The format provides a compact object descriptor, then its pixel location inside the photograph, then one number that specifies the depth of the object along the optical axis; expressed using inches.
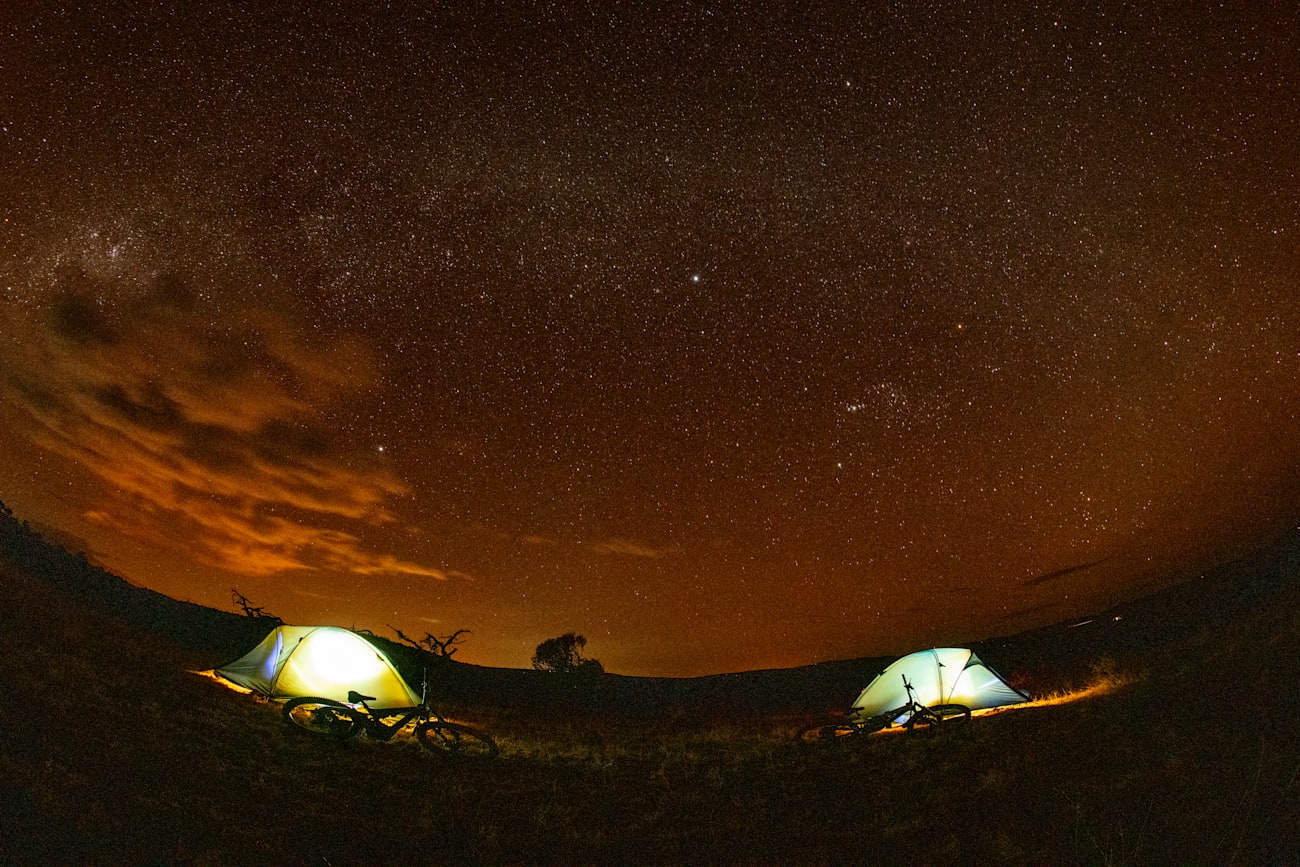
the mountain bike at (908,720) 488.7
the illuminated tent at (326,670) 436.8
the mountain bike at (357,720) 375.6
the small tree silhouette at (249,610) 641.6
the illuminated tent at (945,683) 514.6
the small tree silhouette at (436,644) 438.9
